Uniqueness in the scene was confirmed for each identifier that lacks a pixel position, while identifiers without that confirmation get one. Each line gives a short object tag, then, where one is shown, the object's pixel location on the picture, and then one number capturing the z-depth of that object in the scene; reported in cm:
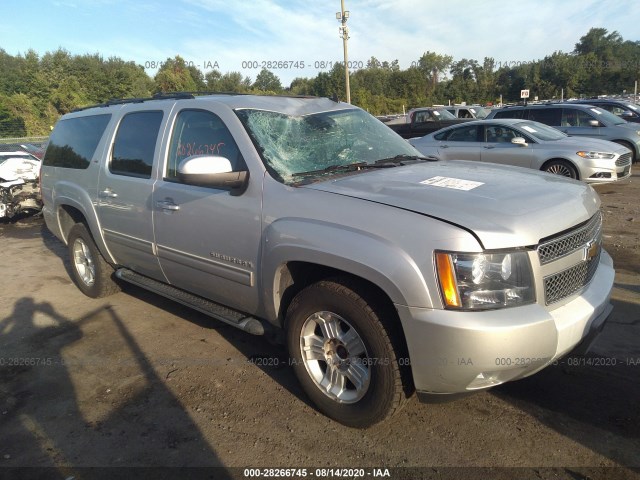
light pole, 2438
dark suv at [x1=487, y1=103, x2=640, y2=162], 1178
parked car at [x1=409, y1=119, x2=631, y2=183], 902
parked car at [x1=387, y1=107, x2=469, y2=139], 1728
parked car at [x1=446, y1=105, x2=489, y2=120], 1973
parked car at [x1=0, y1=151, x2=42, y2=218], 991
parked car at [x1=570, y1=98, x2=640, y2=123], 1457
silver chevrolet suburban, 229
